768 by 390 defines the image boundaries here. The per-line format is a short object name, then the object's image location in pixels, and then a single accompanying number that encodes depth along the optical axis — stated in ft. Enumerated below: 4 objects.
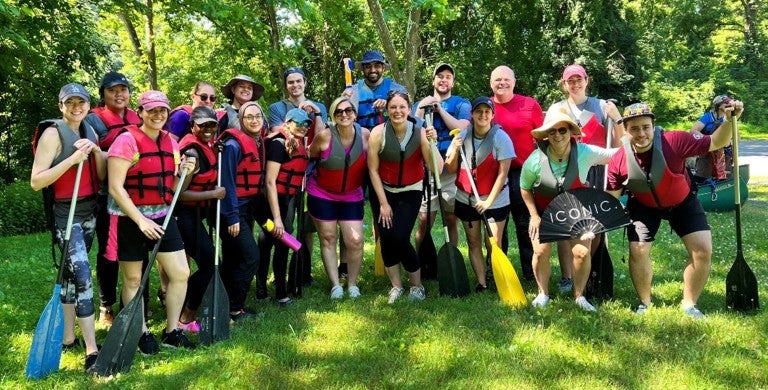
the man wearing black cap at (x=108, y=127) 15.87
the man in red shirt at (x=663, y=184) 15.48
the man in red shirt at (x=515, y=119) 19.62
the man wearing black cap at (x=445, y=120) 19.77
